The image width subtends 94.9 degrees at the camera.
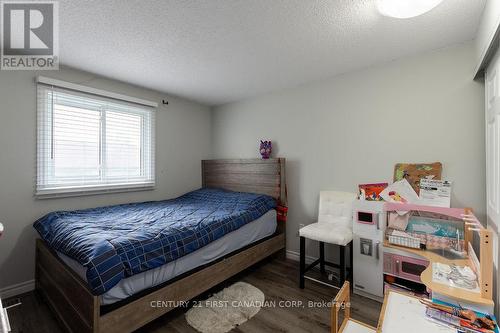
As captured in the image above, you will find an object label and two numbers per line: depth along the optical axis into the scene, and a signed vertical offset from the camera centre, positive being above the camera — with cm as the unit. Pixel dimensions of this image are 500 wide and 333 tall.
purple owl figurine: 332 +26
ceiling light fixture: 149 +107
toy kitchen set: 194 -64
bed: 149 -72
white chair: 225 -65
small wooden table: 101 -71
